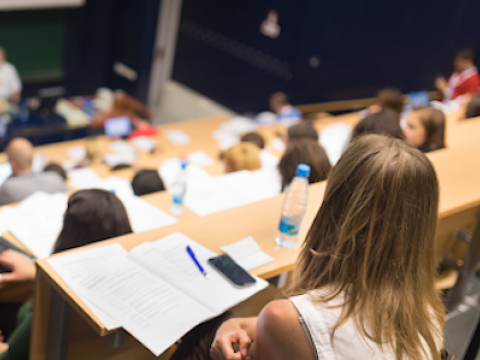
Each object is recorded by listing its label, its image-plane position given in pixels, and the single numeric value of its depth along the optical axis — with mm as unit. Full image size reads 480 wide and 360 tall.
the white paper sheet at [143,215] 2469
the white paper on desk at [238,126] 6635
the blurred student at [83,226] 2014
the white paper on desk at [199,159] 5434
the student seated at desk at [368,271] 1103
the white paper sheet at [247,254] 1617
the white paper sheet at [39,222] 2418
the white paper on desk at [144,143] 6051
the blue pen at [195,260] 1540
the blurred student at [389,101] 4844
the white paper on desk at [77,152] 5893
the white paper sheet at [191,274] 1454
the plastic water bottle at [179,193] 2658
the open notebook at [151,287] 1331
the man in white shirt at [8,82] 7023
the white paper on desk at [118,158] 5658
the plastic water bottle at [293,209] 1724
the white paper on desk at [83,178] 4449
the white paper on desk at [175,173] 3078
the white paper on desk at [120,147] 5941
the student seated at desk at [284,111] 6633
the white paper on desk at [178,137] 6371
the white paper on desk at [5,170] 4445
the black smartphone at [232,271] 1521
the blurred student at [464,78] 5945
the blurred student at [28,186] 3367
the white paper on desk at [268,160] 4044
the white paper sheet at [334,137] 4496
